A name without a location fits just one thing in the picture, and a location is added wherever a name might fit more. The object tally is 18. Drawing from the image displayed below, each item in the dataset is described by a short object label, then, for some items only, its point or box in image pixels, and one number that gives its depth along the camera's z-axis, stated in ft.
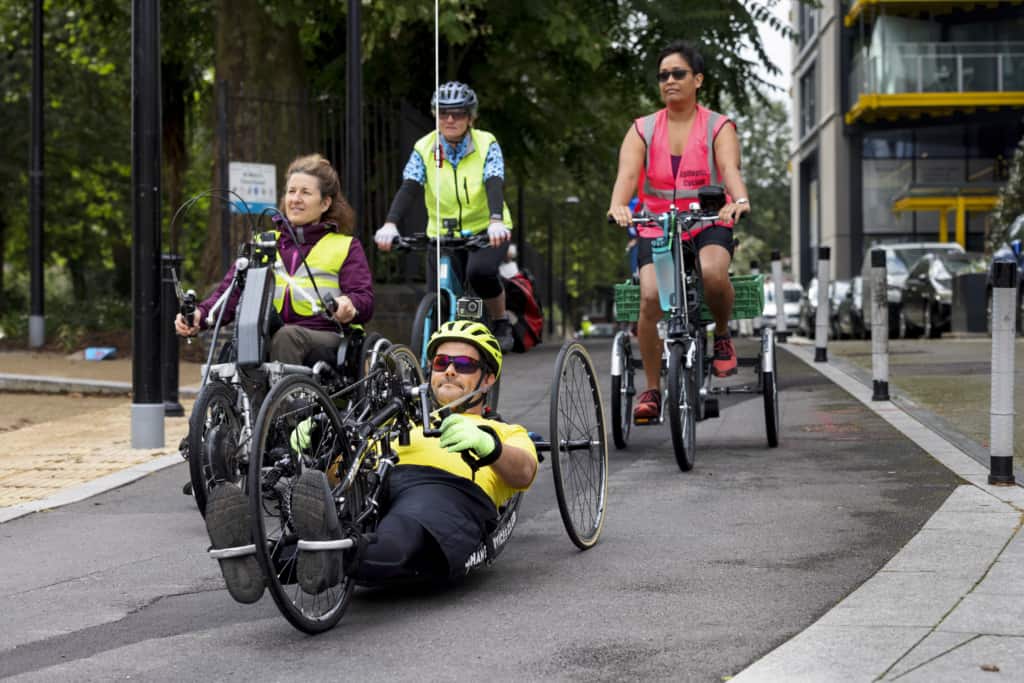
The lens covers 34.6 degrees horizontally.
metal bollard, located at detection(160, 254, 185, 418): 37.91
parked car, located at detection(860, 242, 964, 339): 81.92
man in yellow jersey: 14.43
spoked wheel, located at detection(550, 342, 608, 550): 18.57
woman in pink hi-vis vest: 27.12
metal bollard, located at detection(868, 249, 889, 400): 35.83
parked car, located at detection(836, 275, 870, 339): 87.88
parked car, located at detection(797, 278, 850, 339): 94.63
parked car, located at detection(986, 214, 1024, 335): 64.63
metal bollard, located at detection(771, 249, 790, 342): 61.21
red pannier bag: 27.14
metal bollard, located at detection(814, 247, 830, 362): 51.31
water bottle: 26.25
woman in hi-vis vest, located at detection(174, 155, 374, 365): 22.76
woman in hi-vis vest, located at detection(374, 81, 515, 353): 25.94
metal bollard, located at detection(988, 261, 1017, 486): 22.17
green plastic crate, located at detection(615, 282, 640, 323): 28.76
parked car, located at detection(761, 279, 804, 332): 133.39
